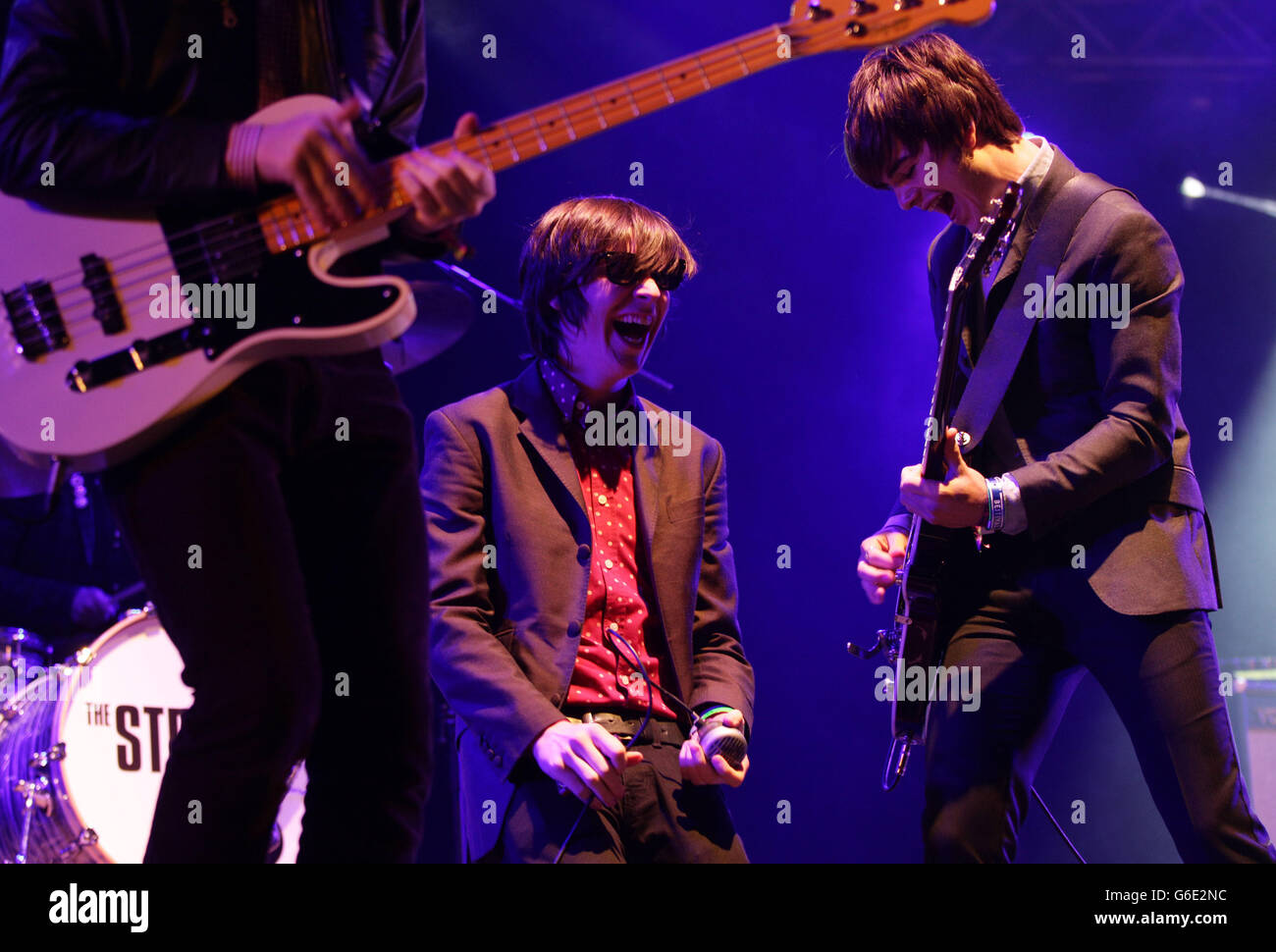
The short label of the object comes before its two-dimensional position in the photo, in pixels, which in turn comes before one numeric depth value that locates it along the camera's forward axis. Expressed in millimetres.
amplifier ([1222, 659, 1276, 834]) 4148
